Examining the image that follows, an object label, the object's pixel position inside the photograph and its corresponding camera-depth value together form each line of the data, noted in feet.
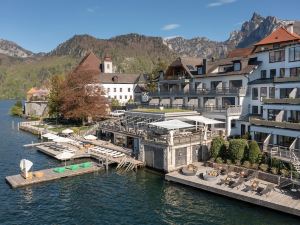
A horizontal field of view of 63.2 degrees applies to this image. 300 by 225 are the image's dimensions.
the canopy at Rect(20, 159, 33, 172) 104.78
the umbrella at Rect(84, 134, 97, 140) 156.29
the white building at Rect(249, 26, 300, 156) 103.74
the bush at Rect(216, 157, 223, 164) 109.35
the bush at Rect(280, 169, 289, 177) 91.28
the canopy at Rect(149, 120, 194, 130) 116.59
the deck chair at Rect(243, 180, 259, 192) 86.16
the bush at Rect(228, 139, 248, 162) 105.58
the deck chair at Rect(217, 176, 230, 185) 92.49
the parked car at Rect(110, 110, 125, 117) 207.70
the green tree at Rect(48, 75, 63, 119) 226.37
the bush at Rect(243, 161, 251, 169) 101.41
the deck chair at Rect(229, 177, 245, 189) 89.03
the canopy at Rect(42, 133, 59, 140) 155.56
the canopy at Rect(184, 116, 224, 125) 126.51
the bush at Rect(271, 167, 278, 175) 94.01
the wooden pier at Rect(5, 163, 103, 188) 101.08
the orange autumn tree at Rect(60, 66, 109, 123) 198.15
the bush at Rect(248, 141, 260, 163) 102.21
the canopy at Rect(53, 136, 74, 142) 148.21
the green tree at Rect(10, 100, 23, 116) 359.34
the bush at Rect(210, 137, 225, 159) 112.98
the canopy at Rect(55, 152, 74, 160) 124.48
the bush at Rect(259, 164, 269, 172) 96.98
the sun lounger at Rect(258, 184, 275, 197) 82.68
